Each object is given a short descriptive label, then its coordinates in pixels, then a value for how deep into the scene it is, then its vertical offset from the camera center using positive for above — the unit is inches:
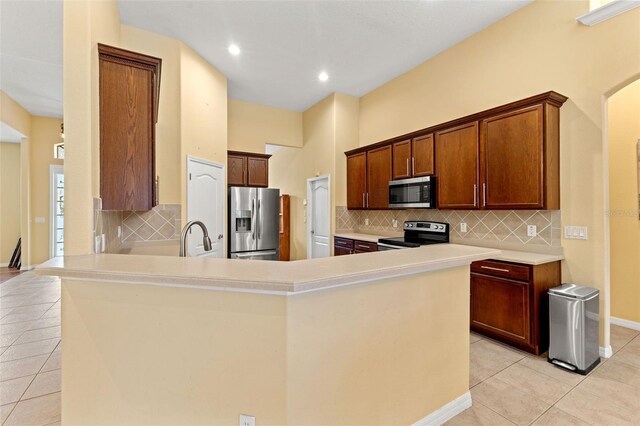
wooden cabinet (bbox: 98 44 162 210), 72.1 +23.5
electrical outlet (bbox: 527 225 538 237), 116.0 -7.2
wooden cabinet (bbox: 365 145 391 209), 174.2 +23.3
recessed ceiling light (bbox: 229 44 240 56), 146.4 +87.3
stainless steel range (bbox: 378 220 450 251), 148.0 -12.3
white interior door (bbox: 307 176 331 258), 214.4 -2.5
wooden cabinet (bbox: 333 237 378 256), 171.3 -20.9
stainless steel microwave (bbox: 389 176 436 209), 144.9 +11.1
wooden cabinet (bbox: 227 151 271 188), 199.8 +33.3
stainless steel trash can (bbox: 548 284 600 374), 89.1 -37.5
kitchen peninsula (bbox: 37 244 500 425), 47.5 -22.7
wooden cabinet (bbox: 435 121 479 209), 126.1 +22.2
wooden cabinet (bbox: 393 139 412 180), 159.2 +31.2
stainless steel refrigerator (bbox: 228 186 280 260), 184.9 -5.9
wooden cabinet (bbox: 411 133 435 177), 146.5 +30.6
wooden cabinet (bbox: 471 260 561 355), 98.8 -32.8
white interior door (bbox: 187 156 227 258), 145.2 +6.8
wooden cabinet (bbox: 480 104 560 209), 104.2 +20.4
